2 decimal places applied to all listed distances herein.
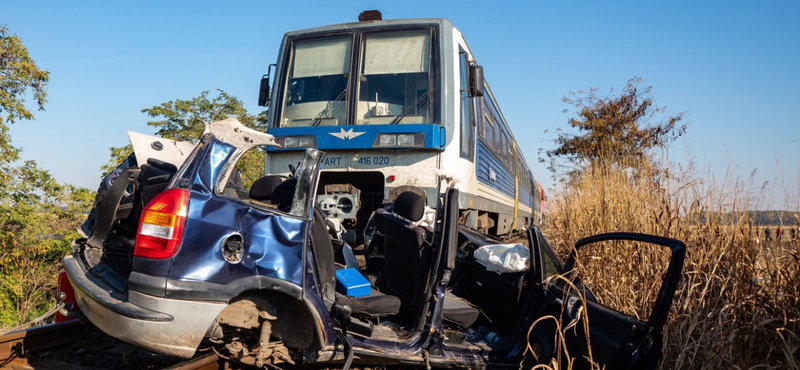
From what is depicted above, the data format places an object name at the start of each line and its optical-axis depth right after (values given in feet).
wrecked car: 9.14
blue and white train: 22.68
